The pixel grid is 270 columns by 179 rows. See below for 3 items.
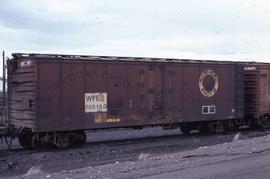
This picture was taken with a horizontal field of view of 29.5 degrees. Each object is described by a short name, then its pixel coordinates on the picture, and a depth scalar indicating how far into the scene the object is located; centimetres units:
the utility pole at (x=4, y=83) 1663
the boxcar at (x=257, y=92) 2267
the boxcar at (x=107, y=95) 1619
